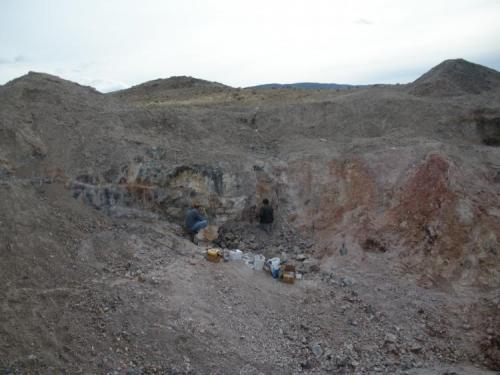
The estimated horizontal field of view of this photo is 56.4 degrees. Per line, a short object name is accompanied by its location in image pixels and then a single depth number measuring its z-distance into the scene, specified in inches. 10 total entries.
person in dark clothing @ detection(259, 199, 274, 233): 469.7
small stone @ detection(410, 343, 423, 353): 359.9
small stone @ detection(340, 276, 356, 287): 406.9
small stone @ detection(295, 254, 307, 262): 444.5
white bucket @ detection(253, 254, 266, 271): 406.6
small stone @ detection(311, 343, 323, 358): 342.8
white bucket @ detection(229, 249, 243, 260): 406.0
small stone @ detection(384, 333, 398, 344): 360.2
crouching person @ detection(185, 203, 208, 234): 431.2
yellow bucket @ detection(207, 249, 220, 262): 394.6
